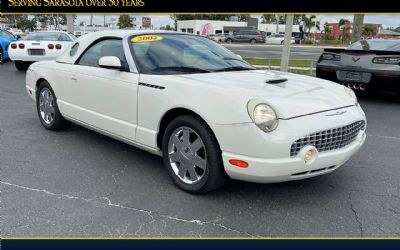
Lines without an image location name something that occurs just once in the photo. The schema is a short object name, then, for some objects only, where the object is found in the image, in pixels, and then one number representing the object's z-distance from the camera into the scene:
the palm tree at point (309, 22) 77.61
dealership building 71.25
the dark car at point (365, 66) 7.27
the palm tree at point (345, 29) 56.50
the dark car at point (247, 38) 50.78
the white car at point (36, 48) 11.63
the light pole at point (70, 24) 16.02
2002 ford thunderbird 2.95
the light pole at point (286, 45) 9.89
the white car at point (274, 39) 51.51
